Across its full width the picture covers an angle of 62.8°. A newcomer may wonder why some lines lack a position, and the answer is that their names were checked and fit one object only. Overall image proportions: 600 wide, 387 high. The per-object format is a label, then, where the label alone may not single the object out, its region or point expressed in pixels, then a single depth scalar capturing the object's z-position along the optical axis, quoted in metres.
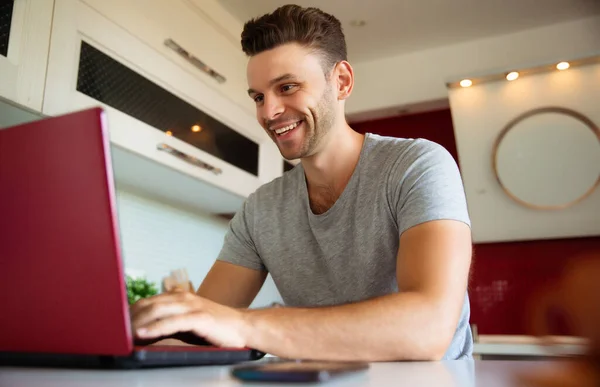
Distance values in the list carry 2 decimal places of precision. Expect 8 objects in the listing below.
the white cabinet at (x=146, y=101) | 1.54
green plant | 2.07
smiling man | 0.65
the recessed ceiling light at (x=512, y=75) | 2.58
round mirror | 2.48
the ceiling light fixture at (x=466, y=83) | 2.64
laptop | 0.42
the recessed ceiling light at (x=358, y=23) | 2.72
